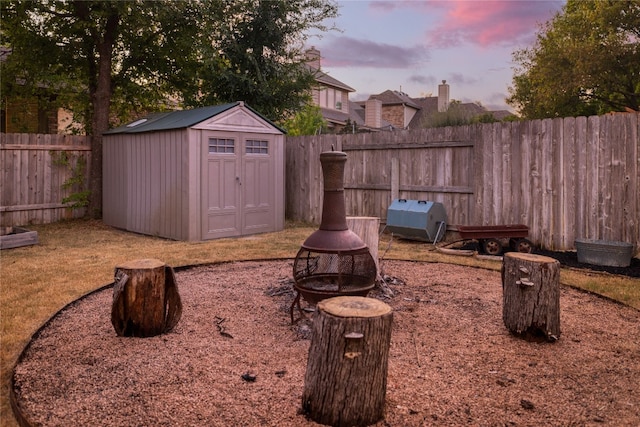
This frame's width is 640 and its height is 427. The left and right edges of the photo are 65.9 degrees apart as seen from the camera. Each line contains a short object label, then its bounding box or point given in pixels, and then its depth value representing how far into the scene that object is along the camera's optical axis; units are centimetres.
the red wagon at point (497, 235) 744
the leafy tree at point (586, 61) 2092
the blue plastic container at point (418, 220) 853
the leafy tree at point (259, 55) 1301
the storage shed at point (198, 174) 895
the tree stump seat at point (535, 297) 382
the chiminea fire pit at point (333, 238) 411
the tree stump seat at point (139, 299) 384
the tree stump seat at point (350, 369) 259
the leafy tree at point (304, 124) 1662
